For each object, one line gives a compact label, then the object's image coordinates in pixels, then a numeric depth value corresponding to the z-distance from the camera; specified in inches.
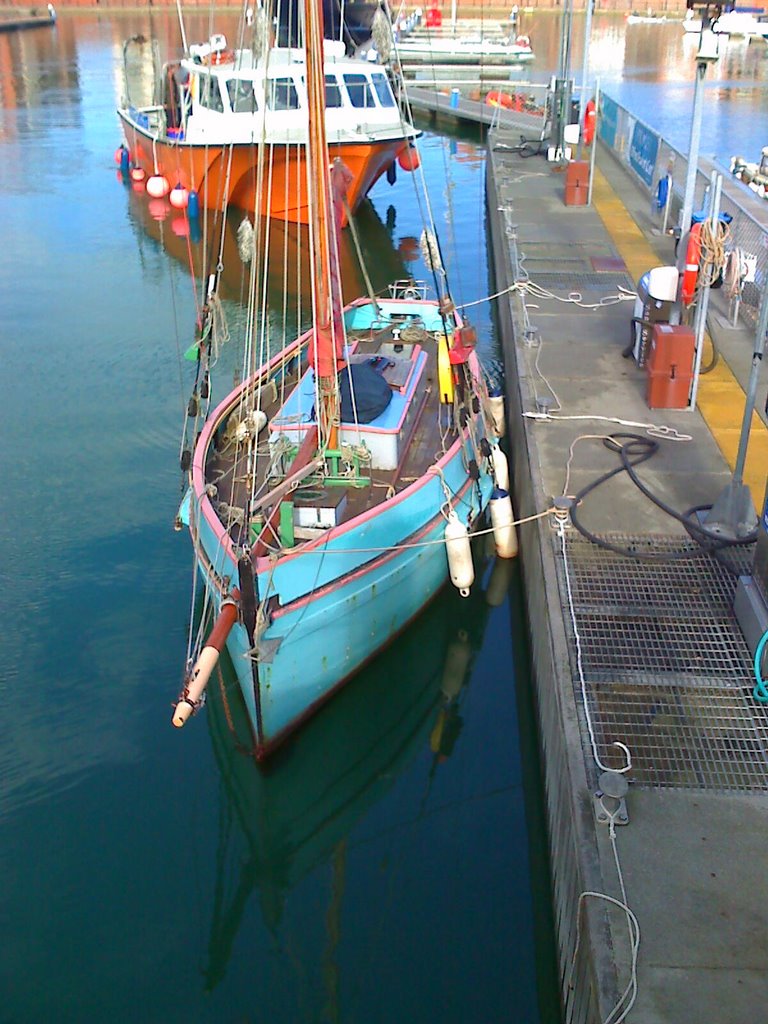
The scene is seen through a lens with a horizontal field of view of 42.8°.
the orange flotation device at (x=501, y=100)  1529.4
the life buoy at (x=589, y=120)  1067.2
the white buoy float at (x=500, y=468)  485.1
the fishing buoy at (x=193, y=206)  1134.8
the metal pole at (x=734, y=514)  377.1
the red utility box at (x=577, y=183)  913.5
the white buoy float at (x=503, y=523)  456.8
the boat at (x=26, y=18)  3265.3
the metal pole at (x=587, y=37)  904.5
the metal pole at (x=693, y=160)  455.8
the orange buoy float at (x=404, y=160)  1075.3
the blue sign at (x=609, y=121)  1215.3
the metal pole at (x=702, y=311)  477.4
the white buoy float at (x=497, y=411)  544.7
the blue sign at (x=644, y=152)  935.7
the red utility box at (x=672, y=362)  478.9
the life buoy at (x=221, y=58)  1100.5
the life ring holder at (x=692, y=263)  471.2
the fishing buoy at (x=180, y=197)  1147.3
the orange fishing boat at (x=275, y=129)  983.6
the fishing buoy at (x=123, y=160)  1326.3
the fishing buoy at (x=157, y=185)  1207.6
